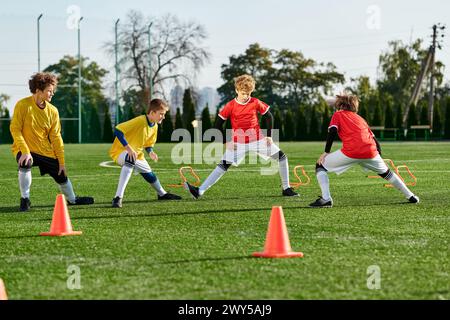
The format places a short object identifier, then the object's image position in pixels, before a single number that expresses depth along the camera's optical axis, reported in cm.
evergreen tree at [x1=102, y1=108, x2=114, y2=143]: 6394
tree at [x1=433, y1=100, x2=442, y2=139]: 6356
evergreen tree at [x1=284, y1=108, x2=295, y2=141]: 6712
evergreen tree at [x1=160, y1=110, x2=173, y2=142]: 6362
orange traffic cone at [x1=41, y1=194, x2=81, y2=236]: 851
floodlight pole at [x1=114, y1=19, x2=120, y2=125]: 6353
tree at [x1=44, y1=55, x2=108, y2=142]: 6216
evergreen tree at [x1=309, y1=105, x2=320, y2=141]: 6625
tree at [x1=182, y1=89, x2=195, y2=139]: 6654
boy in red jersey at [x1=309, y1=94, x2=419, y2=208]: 1129
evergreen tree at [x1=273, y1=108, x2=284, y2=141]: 6412
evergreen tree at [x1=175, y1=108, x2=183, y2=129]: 6538
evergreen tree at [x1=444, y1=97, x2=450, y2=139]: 6206
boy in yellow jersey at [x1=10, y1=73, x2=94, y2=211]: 1112
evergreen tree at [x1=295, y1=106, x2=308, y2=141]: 6681
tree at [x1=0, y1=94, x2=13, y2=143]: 6023
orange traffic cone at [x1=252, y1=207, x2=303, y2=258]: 690
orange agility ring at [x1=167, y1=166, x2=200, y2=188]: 1577
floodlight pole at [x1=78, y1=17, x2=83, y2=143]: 5847
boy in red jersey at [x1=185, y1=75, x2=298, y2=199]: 1271
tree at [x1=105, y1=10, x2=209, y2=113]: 6731
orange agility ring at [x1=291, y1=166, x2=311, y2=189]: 1528
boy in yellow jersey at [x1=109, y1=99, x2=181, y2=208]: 1180
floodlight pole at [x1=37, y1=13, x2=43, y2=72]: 5681
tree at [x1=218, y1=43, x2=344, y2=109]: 8494
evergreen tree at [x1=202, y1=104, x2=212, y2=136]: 6494
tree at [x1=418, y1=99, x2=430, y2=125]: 6406
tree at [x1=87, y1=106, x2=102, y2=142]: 6419
